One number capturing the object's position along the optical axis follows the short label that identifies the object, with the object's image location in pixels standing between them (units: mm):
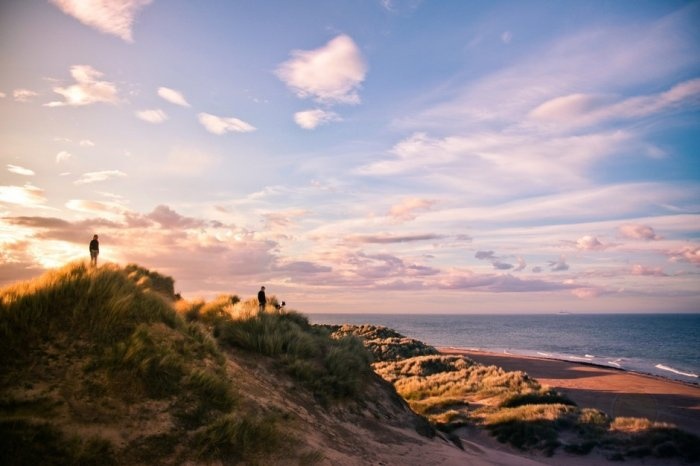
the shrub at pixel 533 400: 23414
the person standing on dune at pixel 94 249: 15746
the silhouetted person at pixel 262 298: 18314
